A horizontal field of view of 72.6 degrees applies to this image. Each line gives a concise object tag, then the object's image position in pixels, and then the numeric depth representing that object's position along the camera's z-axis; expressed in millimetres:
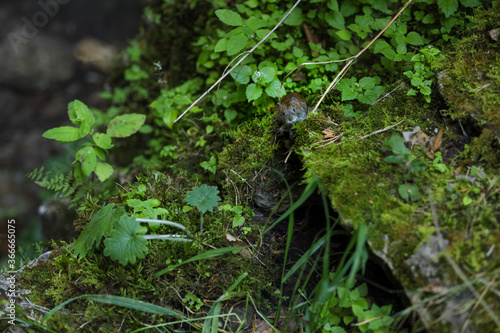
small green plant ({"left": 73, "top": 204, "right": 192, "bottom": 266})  2188
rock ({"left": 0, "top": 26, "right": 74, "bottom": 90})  5508
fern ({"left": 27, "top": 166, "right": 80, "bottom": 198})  3590
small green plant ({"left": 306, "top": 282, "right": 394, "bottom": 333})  1982
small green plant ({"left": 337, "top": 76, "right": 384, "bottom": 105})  2762
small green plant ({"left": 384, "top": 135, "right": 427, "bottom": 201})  2151
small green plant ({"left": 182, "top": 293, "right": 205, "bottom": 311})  2297
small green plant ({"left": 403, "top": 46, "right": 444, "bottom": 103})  2641
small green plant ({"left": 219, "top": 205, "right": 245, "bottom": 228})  2582
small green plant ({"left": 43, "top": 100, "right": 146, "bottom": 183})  3245
